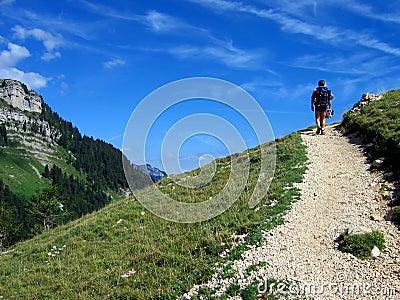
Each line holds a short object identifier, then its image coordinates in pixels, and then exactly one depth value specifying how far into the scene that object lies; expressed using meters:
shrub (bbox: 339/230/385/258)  10.68
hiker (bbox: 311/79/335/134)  25.50
